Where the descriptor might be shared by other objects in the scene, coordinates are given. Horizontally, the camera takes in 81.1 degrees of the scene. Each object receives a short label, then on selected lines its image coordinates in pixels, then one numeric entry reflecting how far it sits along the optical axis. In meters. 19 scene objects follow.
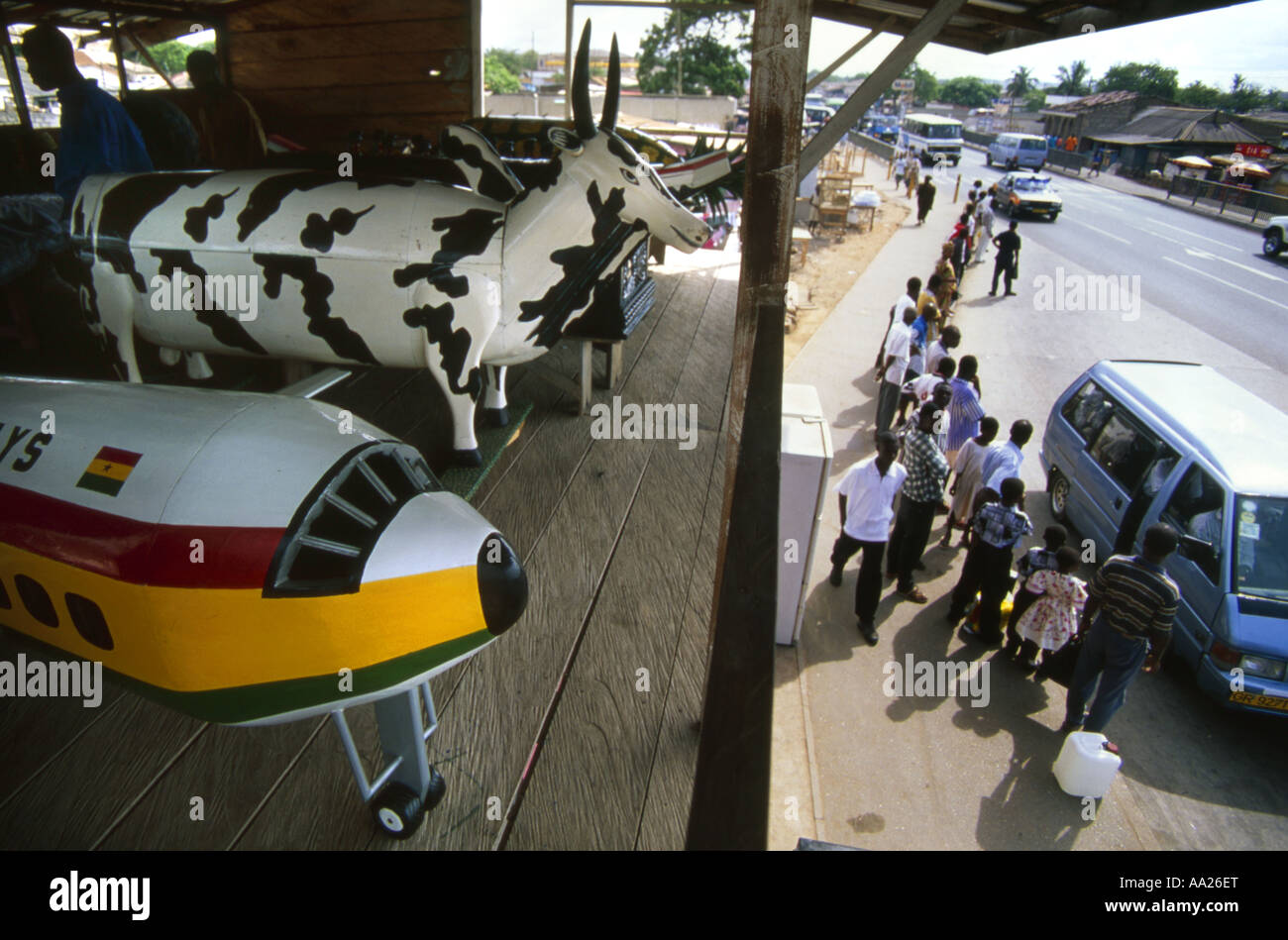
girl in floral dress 5.08
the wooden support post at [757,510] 0.83
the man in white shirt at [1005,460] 5.91
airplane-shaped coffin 1.93
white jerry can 4.30
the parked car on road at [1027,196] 21.88
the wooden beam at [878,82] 2.33
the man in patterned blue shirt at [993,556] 5.33
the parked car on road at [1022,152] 32.00
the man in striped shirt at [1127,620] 4.24
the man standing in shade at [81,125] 3.64
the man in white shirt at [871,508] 5.36
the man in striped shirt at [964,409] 6.85
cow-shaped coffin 3.68
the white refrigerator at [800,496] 4.81
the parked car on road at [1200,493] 4.94
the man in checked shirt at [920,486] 5.67
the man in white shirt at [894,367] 7.80
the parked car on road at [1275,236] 19.05
